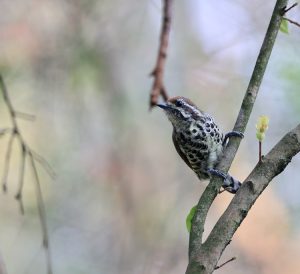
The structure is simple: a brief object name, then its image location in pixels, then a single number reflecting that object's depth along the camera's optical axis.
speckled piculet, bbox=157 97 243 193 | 7.50
